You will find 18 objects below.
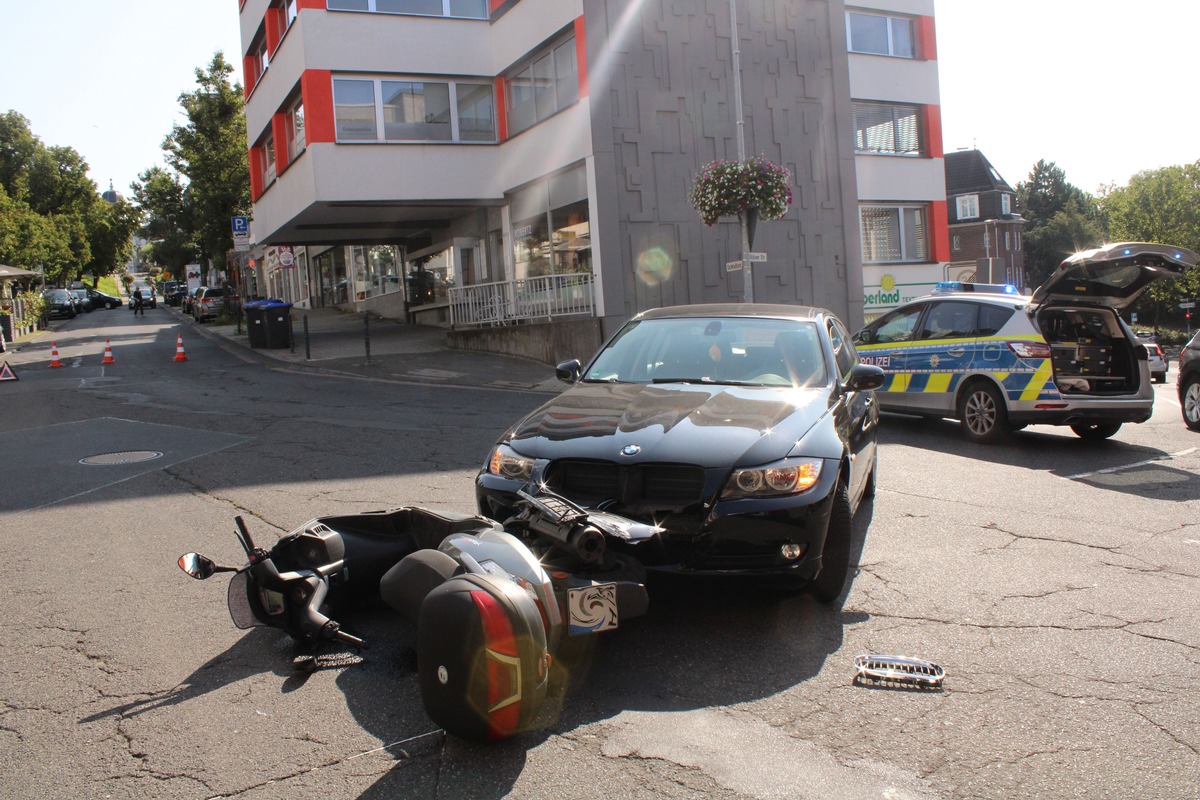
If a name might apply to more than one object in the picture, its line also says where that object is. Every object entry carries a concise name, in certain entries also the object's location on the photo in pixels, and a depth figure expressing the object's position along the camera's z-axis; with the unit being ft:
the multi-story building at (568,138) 66.44
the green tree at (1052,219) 288.30
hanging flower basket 57.31
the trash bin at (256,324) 78.74
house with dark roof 222.07
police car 32.17
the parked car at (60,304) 165.27
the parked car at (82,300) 191.72
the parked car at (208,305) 134.82
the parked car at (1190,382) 36.96
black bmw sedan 14.60
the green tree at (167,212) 152.66
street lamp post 59.67
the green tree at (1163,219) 226.58
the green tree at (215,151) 122.52
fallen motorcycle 11.02
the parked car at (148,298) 221.46
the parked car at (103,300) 213.13
